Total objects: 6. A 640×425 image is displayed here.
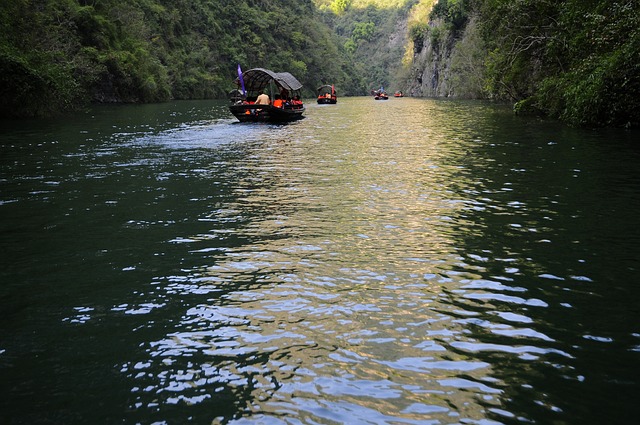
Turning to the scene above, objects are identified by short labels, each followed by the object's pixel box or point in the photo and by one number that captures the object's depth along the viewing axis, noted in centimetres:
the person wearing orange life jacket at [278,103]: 3428
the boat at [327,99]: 6427
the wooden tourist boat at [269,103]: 3019
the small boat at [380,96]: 8371
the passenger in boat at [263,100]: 3062
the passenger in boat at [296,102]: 3653
